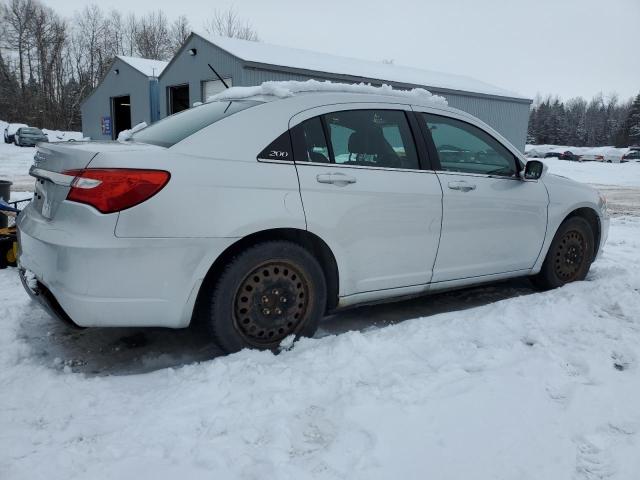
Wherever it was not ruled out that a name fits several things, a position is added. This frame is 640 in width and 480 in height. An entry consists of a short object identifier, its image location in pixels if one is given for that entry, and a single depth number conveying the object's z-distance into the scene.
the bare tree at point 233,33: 51.69
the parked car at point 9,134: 34.38
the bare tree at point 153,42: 58.81
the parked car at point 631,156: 50.00
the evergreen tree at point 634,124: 76.69
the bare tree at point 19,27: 52.59
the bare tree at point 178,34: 58.62
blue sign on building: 28.19
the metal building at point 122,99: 24.47
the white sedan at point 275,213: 2.64
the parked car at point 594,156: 50.59
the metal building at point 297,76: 17.11
